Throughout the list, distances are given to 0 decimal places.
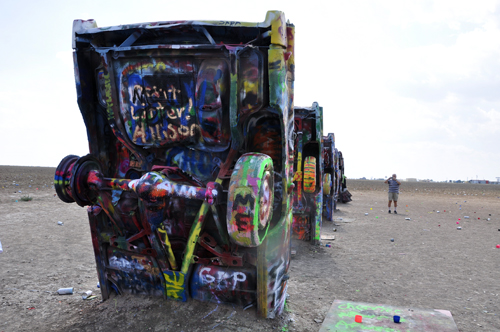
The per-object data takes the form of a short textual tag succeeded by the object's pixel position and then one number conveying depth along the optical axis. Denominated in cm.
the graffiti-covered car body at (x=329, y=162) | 927
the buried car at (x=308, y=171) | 678
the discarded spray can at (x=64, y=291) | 425
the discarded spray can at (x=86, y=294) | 413
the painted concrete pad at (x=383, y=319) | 317
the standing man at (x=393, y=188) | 1291
